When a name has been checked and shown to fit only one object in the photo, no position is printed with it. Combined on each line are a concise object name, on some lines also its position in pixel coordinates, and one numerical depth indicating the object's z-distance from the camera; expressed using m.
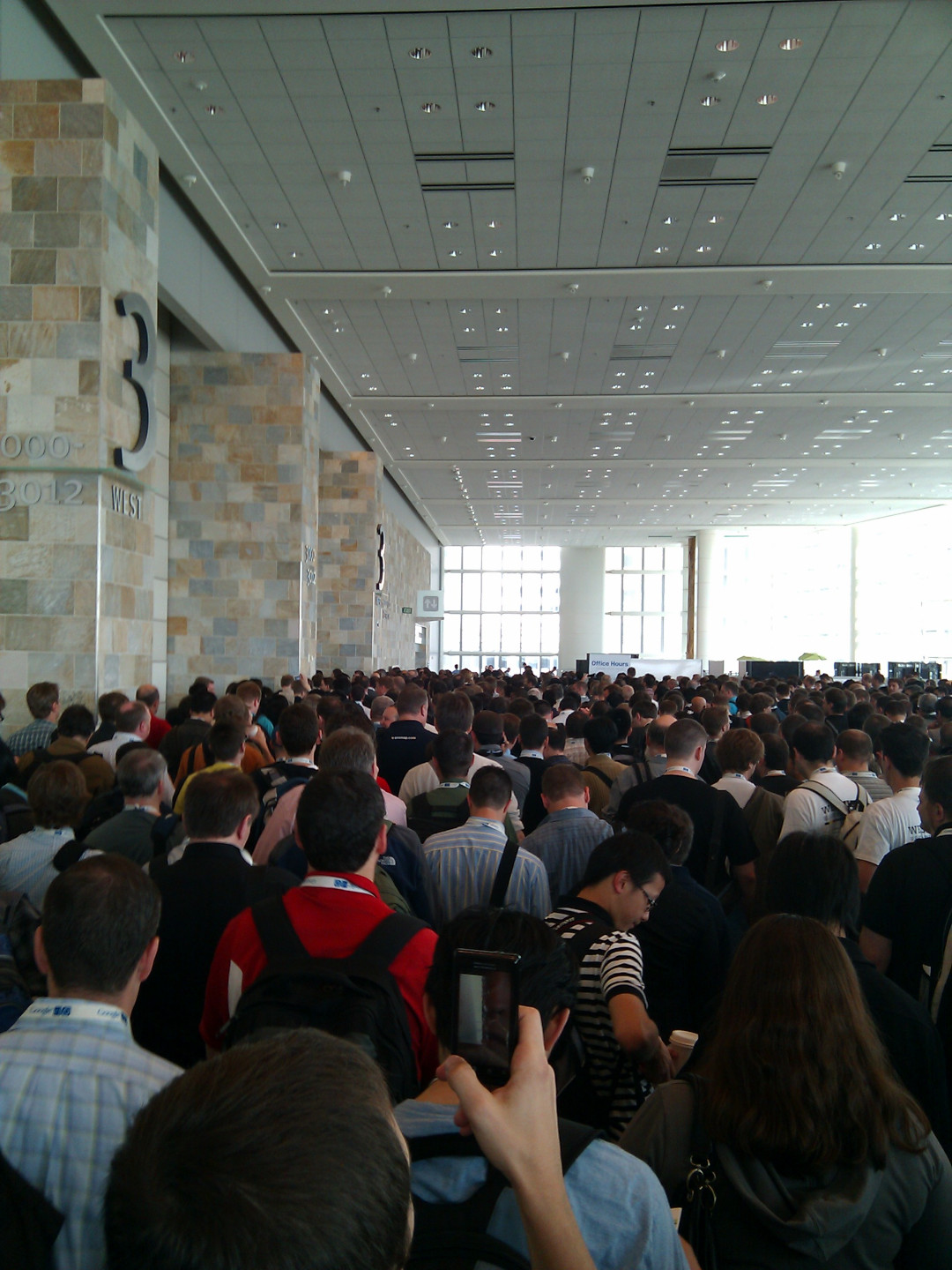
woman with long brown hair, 1.58
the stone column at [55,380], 9.59
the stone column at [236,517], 16.53
